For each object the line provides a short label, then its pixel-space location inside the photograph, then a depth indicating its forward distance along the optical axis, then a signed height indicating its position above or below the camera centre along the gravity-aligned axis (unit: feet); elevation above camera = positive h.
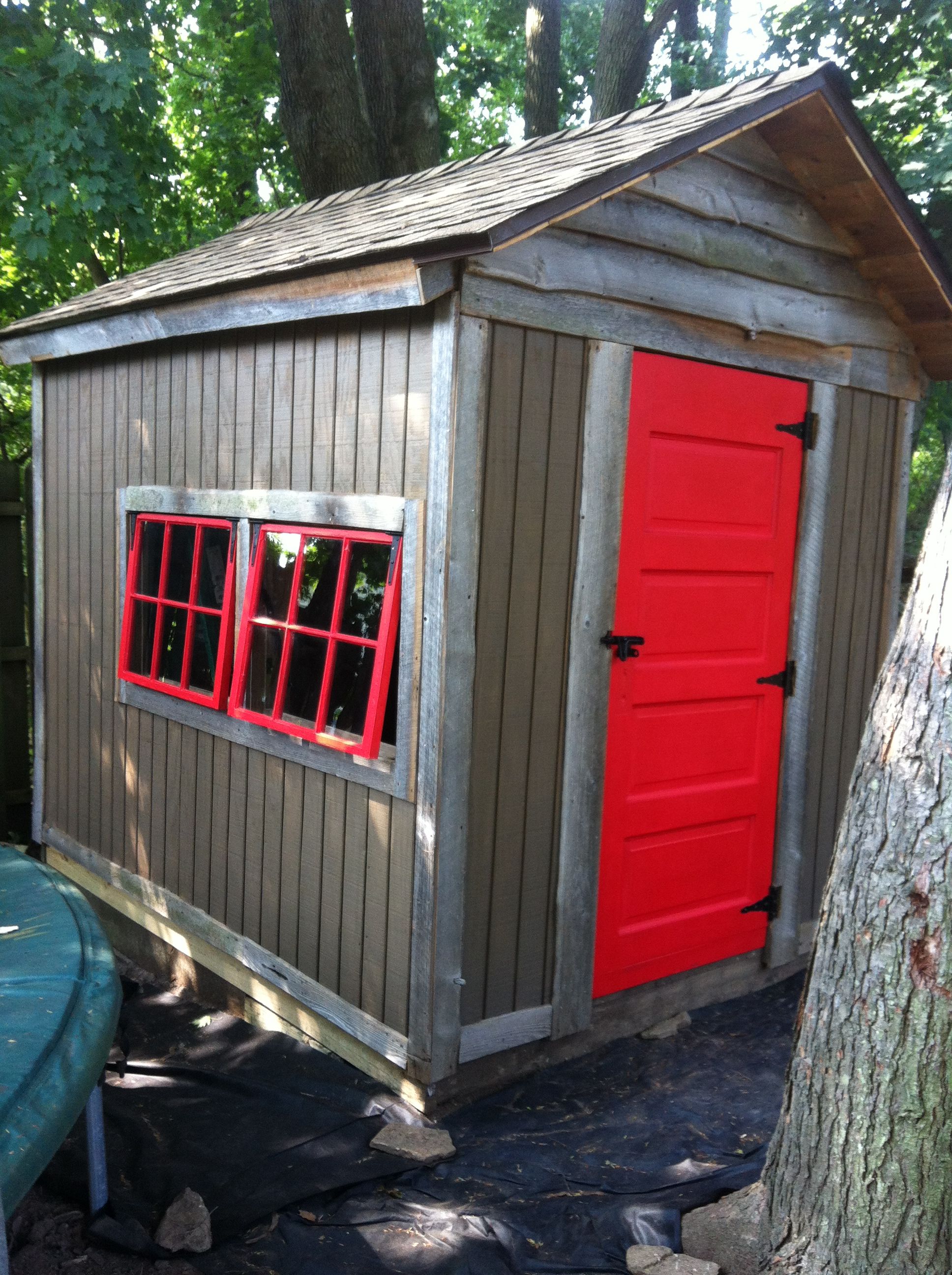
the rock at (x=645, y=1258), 9.33 -6.43
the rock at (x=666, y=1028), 13.79 -6.60
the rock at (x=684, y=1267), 9.14 -6.33
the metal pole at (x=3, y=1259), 5.10 -3.73
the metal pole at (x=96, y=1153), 9.94 -6.17
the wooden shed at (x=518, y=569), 11.52 -0.92
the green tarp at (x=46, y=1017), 7.65 -4.47
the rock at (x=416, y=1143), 11.06 -6.62
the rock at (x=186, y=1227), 9.77 -6.72
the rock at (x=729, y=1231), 9.24 -6.26
